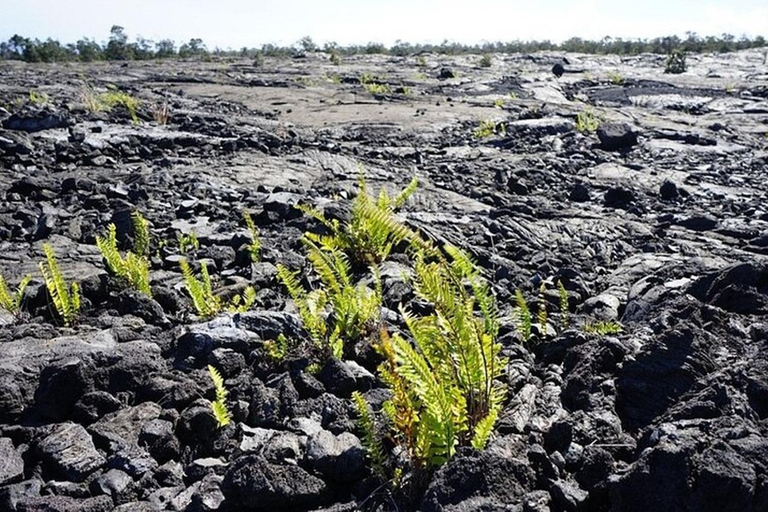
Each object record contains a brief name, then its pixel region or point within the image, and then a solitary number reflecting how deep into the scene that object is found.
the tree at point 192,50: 33.82
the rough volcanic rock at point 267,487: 2.16
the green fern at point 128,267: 3.91
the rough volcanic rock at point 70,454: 2.36
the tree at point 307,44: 39.53
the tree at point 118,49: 30.86
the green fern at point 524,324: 3.42
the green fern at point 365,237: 4.60
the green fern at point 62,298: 3.49
